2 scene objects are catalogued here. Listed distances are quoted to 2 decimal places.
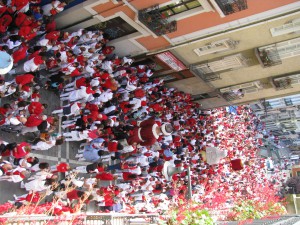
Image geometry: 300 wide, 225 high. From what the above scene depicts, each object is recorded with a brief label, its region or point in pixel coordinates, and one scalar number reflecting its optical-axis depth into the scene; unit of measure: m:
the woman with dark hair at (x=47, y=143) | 9.21
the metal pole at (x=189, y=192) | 7.92
